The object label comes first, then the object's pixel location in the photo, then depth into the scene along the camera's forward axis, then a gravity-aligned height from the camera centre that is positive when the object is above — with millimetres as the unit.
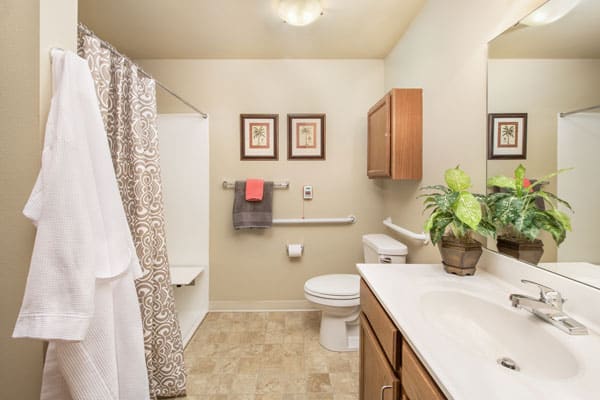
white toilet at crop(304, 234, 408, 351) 1804 -711
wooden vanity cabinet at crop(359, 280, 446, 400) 654 -522
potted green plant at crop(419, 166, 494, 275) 1054 -128
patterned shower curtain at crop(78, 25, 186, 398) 1206 +36
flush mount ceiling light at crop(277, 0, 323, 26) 1583 +1135
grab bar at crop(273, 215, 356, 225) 2467 -239
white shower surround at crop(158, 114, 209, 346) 2400 +2
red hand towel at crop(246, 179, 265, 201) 2352 +49
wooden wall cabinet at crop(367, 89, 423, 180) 1739 +424
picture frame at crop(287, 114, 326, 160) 2467 +556
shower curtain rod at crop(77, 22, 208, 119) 1080 +668
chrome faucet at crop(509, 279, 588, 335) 686 -321
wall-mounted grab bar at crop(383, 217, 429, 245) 1658 -250
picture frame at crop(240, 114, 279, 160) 2459 +553
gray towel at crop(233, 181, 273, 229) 2385 -137
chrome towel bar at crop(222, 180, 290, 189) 2465 +96
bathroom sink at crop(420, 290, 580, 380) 670 -415
